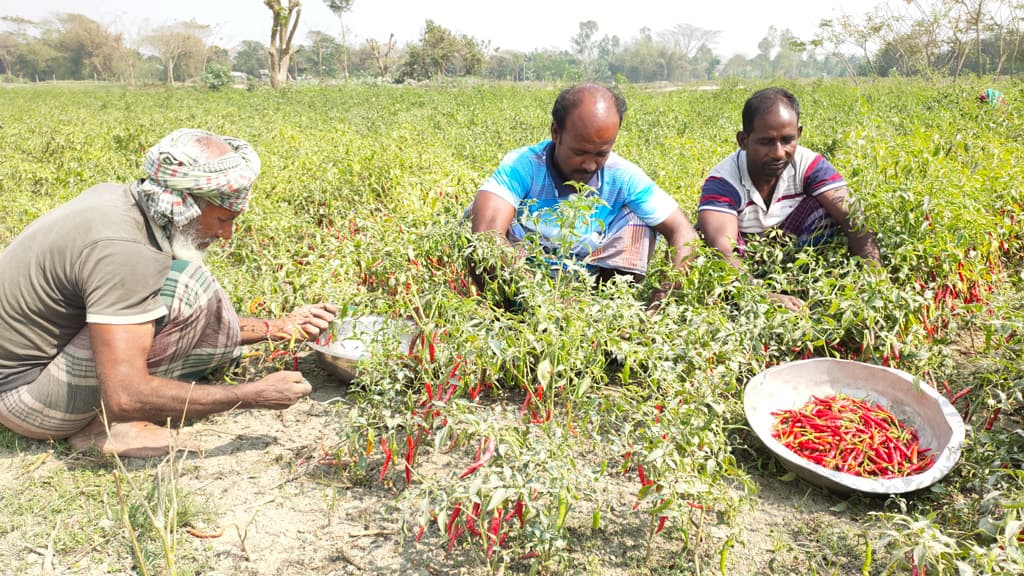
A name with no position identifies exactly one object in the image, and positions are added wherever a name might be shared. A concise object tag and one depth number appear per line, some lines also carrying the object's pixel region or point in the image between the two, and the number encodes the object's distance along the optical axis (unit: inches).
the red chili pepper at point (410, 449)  90.7
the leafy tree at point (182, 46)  2428.6
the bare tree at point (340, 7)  1930.4
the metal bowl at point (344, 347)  100.3
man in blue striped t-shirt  117.6
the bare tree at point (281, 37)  986.1
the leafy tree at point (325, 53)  2783.0
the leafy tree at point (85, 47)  2748.5
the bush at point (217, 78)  1106.1
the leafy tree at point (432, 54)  1562.5
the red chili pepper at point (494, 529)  74.9
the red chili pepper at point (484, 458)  79.4
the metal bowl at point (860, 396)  87.9
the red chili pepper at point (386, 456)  92.6
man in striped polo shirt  133.2
